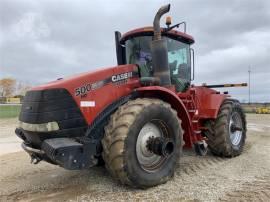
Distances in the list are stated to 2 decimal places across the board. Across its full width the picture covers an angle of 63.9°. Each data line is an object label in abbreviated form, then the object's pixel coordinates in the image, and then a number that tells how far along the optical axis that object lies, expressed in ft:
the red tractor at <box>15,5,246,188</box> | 9.69
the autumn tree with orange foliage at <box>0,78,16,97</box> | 195.07
